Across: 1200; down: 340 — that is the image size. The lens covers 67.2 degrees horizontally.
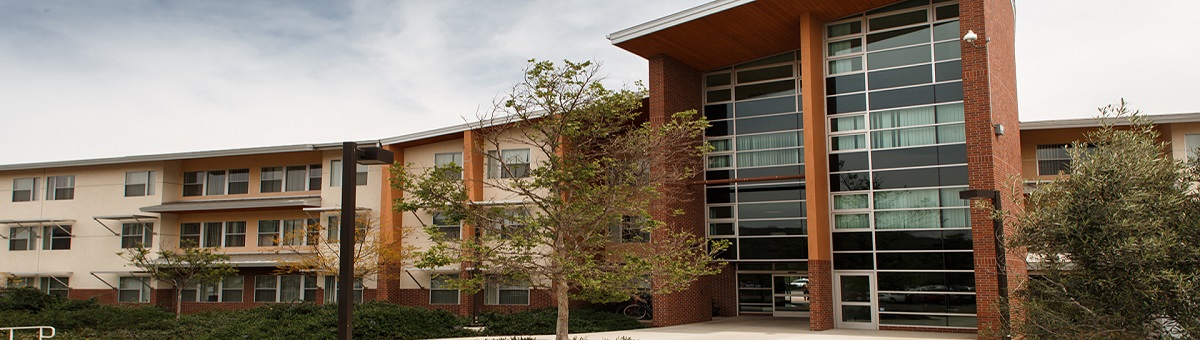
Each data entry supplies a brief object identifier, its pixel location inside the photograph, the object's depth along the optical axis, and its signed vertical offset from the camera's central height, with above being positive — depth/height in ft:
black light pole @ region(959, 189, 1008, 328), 50.45 -0.12
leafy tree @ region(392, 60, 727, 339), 58.13 +2.12
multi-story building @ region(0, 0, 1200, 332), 77.56 +6.08
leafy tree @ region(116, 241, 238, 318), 103.35 -3.75
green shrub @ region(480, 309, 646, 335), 82.69 -8.49
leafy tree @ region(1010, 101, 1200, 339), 34.22 -0.56
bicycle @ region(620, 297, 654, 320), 98.02 -8.50
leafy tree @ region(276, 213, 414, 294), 98.78 -1.98
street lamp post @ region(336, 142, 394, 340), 34.76 +0.35
